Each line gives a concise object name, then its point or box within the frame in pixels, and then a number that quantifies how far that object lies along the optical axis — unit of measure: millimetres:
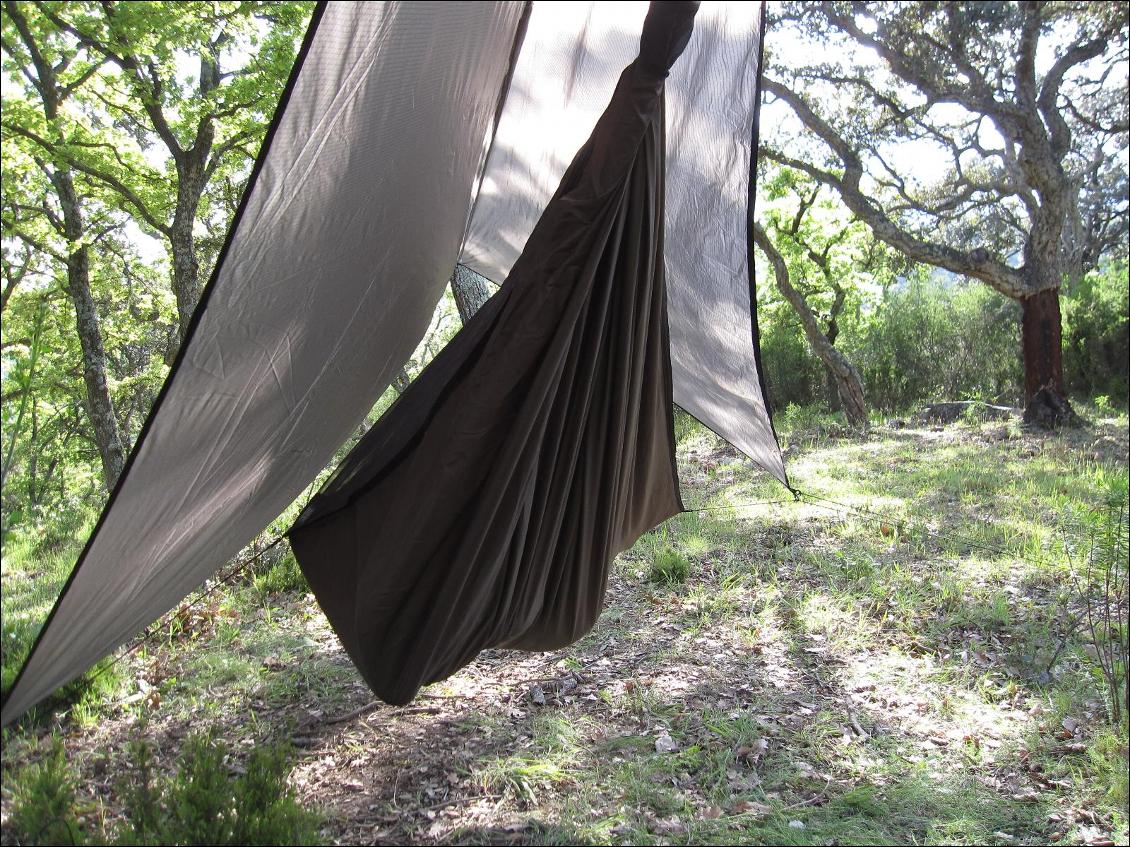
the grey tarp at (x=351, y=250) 1437
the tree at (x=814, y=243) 10109
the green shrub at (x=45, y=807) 1393
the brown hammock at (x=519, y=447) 1690
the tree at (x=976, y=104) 6629
